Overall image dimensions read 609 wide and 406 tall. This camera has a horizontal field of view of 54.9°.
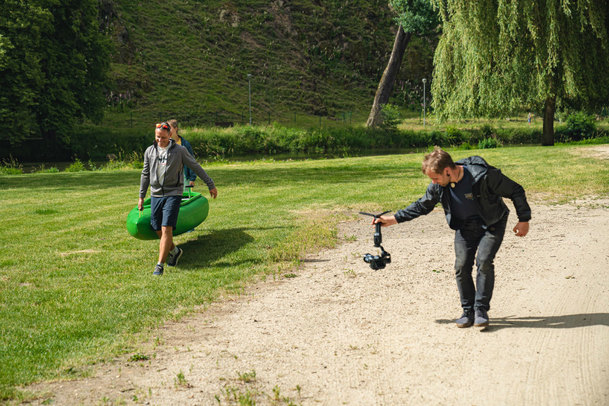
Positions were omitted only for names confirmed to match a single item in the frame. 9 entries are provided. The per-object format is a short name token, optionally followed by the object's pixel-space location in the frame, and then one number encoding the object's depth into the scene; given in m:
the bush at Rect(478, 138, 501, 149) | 31.94
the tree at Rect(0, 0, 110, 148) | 33.56
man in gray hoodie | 8.51
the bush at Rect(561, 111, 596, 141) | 37.28
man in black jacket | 5.31
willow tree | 23.28
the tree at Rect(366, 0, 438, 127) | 38.41
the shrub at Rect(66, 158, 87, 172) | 27.81
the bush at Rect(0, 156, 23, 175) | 27.20
